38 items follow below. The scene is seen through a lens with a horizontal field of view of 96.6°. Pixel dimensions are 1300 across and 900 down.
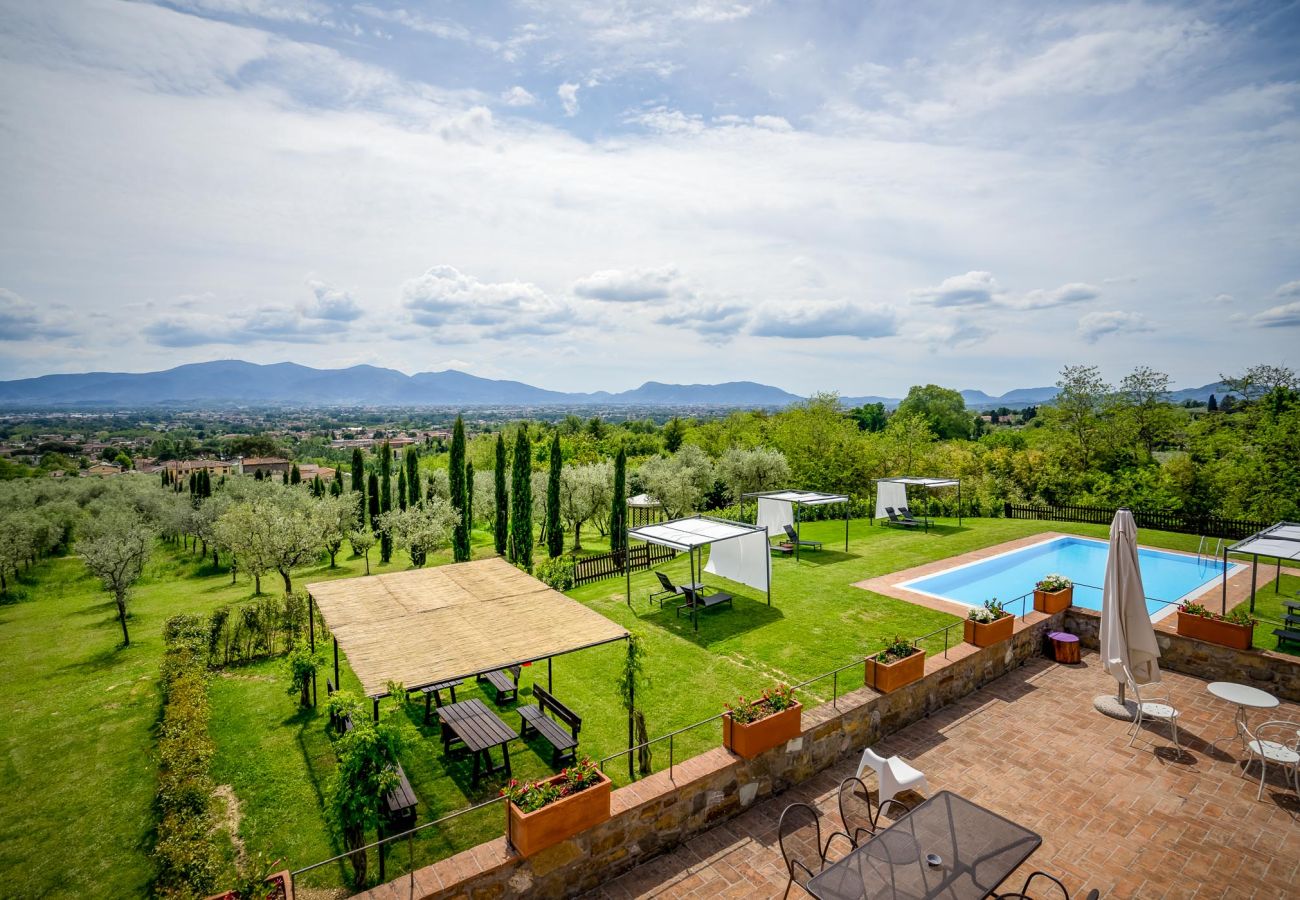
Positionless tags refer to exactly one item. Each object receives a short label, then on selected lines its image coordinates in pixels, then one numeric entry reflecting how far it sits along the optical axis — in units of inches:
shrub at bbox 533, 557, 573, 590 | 642.8
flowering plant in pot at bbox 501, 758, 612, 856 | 213.5
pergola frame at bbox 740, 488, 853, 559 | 709.9
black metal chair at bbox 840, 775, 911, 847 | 255.3
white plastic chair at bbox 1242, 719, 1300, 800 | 277.0
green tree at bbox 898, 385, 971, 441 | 3535.9
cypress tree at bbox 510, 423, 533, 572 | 1058.1
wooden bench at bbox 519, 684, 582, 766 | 312.8
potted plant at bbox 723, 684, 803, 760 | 274.4
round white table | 308.7
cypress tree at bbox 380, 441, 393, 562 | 1296.8
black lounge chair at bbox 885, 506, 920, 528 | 965.2
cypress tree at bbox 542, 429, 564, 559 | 1077.1
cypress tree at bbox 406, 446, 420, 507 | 1306.0
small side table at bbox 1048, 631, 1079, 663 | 444.1
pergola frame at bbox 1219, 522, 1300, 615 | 409.1
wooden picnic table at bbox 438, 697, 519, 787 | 307.3
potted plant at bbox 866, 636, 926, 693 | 336.5
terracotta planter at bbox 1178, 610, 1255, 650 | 395.9
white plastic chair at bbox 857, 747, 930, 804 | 267.9
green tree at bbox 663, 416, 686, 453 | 2658.7
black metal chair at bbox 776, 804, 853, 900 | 227.8
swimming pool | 631.8
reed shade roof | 291.7
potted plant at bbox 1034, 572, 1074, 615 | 470.3
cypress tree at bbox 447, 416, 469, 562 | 1019.3
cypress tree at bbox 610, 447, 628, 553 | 1055.0
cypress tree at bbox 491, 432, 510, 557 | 1096.8
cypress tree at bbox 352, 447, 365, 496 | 1390.6
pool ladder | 716.9
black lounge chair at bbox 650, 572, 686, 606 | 576.1
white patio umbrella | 339.6
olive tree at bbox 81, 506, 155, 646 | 615.2
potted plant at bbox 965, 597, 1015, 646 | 404.2
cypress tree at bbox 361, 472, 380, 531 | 1353.3
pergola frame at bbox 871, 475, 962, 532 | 858.9
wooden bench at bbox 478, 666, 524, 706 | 390.0
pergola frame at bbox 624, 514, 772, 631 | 515.5
